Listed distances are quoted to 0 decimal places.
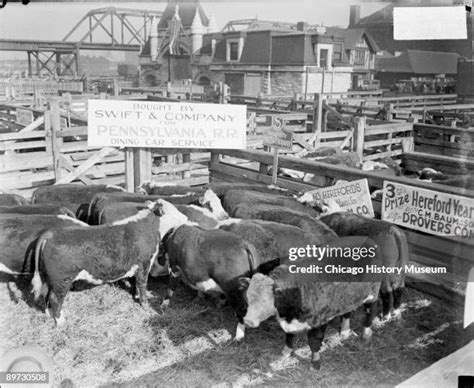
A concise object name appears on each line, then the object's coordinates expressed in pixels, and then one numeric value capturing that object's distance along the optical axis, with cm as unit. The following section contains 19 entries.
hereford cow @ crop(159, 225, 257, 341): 468
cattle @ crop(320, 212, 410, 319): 448
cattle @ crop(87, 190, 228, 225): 605
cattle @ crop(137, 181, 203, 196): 703
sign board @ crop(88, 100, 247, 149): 557
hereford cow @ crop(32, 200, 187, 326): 483
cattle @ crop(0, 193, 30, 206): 639
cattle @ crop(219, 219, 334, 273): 475
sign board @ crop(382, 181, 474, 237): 443
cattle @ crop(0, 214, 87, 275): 514
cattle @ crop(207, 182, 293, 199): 662
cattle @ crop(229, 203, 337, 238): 500
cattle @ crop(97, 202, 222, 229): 585
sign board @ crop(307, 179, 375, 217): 534
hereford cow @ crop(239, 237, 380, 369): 401
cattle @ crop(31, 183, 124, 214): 684
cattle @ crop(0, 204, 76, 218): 576
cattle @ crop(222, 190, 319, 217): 581
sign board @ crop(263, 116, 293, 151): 620
